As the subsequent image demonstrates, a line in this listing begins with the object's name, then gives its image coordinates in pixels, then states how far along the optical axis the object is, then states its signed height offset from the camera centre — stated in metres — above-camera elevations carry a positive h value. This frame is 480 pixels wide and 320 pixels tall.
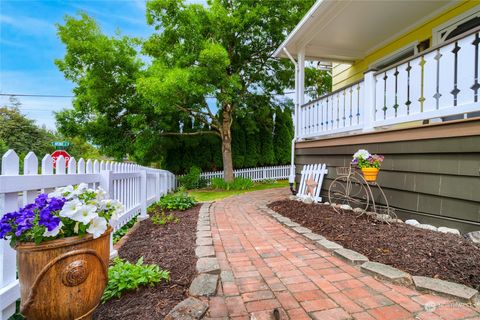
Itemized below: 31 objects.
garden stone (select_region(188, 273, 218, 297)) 1.78 -0.92
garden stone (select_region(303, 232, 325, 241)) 2.91 -0.90
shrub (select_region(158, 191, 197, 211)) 5.12 -0.94
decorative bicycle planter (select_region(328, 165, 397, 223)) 3.57 -0.59
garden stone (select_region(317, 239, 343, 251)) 2.58 -0.89
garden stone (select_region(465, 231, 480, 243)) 2.41 -0.73
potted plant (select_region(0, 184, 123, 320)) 1.18 -0.47
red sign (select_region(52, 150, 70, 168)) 6.48 +0.04
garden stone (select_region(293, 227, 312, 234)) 3.21 -0.91
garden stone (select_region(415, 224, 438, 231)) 2.91 -0.77
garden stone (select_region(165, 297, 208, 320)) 1.49 -0.92
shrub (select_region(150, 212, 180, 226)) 3.90 -0.99
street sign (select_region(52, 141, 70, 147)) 7.82 +0.32
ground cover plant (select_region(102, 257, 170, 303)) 1.76 -0.87
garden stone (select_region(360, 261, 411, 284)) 1.89 -0.87
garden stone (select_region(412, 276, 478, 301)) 1.65 -0.86
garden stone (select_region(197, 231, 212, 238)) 3.14 -0.96
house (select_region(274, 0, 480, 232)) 2.70 +0.79
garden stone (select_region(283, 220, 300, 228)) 3.52 -0.92
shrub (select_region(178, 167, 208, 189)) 10.40 -0.96
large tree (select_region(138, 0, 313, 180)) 7.54 +3.49
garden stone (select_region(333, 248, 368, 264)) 2.25 -0.88
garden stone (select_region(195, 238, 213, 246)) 2.83 -0.95
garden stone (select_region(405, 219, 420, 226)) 3.15 -0.78
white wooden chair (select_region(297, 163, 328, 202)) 5.13 -0.47
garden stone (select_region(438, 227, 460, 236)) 2.70 -0.76
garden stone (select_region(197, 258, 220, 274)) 2.10 -0.92
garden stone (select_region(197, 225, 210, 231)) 3.48 -0.97
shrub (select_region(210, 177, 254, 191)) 9.44 -1.03
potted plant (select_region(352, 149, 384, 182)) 3.30 -0.08
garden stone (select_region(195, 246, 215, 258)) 2.47 -0.94
